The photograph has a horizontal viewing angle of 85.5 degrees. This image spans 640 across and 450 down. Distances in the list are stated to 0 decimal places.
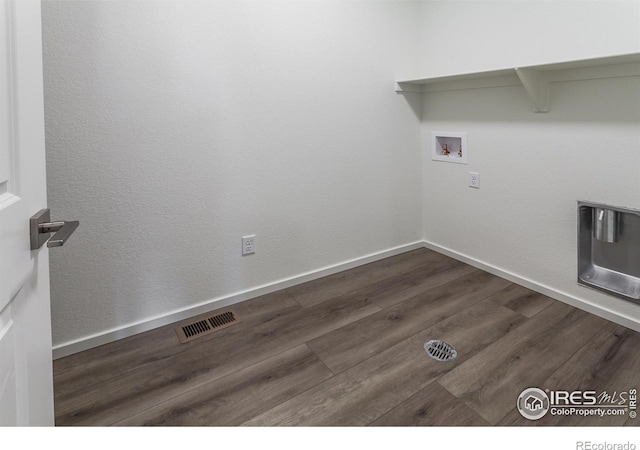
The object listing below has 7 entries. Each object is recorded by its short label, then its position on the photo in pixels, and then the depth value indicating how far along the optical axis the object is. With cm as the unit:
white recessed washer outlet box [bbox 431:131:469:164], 258
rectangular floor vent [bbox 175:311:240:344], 187
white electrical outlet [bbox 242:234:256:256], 218
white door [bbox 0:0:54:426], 61
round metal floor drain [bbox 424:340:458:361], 164
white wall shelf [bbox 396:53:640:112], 169
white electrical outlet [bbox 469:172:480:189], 252
